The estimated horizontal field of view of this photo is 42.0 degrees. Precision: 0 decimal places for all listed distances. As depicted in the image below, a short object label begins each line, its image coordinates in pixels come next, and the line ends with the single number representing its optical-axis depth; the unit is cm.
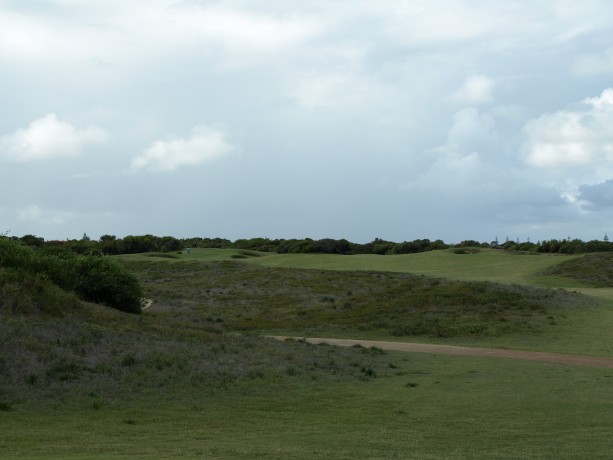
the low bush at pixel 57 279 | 2211
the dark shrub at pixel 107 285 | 2945
